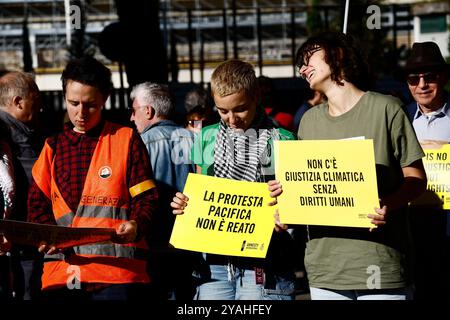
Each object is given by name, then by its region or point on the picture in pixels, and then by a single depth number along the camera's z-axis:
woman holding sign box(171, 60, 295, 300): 4.60
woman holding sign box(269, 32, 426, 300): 4.12
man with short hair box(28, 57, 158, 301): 4.29
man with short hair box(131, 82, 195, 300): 5.56
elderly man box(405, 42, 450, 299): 5.71
